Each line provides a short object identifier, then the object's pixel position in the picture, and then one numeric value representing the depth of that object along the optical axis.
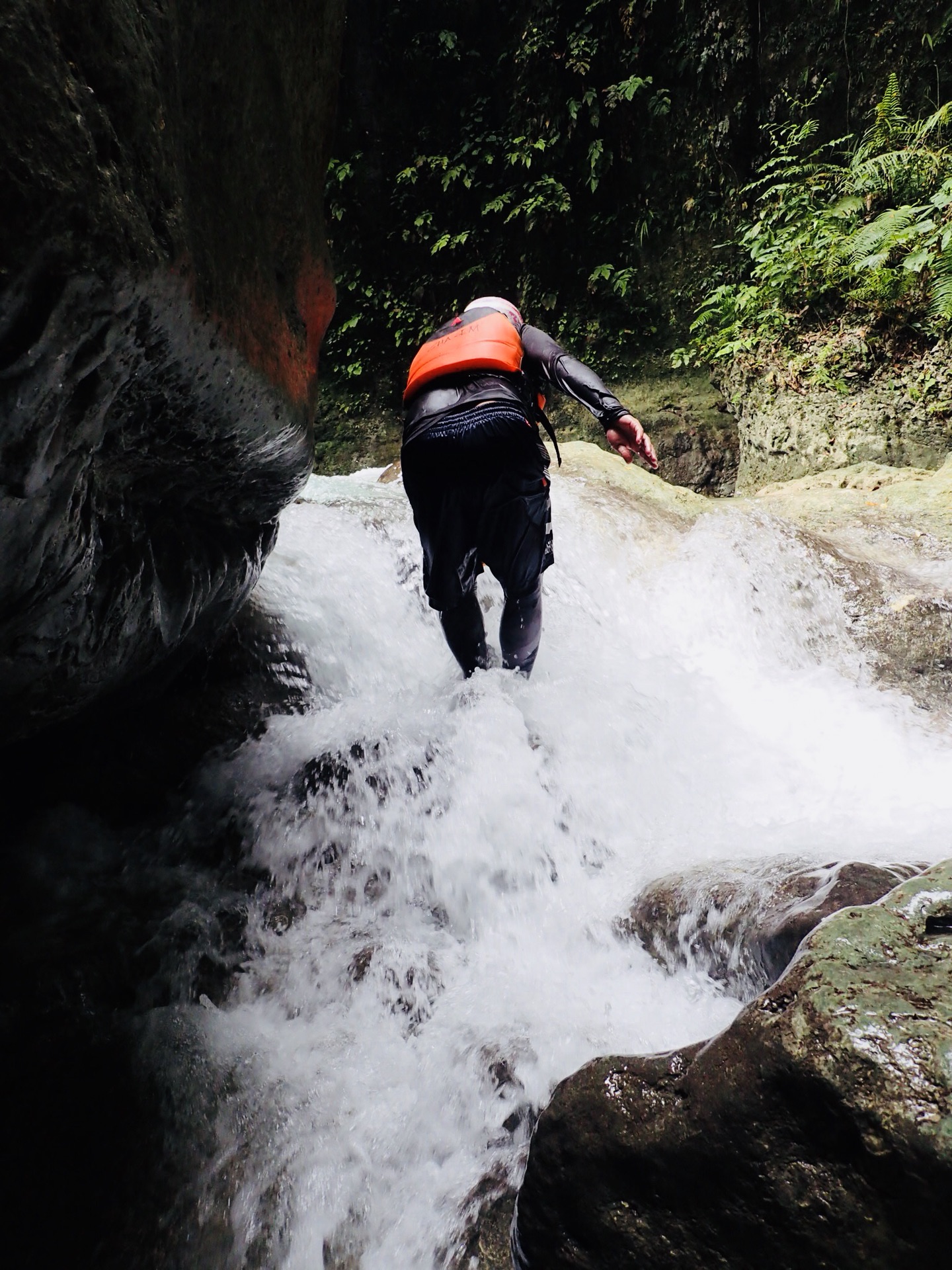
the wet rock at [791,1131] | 0.94
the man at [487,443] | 2.76
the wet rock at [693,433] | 8.34
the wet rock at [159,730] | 2.65
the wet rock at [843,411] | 6.20
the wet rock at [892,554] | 3.88
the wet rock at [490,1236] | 1.44
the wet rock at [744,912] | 1.63
